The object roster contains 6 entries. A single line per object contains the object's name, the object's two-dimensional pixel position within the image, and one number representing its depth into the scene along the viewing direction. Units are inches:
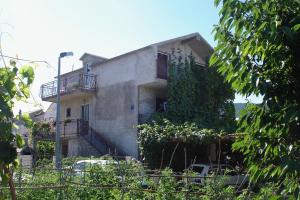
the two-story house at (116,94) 1066.7
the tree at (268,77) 133.4
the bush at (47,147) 1188.9
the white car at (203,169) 677.3
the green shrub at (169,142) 871.1
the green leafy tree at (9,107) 138.8
